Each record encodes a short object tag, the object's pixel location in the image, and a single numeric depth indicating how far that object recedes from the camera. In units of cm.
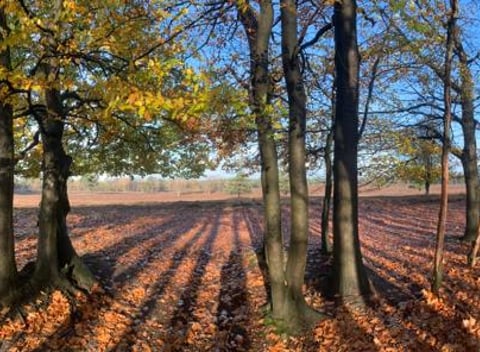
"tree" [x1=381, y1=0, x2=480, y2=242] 1115
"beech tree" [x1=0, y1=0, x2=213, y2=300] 565
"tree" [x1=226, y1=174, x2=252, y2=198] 5082
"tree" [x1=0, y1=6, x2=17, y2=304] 684
